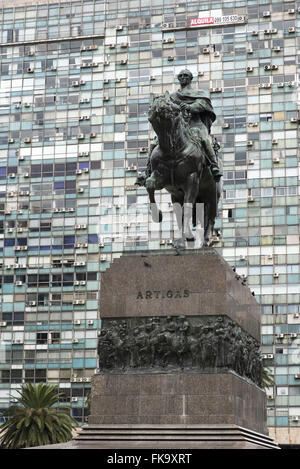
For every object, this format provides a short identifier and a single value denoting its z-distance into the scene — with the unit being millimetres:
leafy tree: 50000
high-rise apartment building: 67438
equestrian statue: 23250
